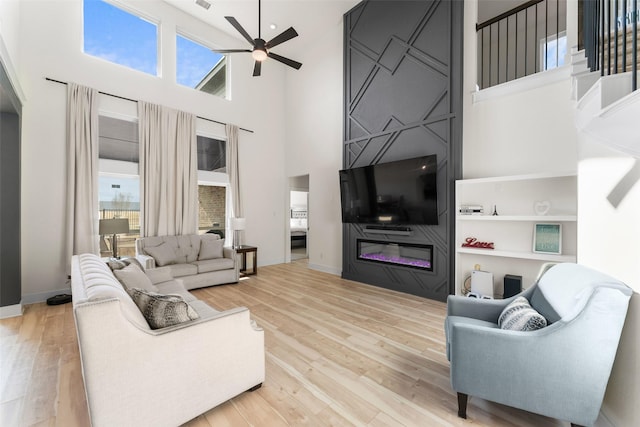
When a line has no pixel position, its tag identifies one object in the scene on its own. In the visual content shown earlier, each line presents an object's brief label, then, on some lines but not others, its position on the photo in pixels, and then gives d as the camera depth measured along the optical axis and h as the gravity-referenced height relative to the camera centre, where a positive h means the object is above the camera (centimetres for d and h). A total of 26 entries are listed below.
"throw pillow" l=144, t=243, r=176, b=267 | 436 -73
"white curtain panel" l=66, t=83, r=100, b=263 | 400 +63
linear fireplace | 411 -72
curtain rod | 395 +199
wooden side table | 539 -95
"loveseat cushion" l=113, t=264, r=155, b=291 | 231 -62
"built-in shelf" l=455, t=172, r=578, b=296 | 317 -10
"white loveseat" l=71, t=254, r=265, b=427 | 130 -87
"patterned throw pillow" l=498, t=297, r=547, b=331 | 157 -67
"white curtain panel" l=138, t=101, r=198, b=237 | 468 +76
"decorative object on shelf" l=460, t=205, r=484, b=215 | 365 +3
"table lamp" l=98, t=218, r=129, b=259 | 390 -26
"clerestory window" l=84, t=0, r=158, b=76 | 437 +313
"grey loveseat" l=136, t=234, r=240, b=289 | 433 -83
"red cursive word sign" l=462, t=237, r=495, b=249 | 363 -45
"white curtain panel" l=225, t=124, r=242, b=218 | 582 +102
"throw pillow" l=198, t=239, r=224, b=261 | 485 -72
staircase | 108 +44
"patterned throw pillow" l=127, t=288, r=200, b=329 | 160 -63
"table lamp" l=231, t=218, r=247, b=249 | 532 -26
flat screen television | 391 +32
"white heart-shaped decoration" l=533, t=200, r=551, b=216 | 327 +7
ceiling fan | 349 +233
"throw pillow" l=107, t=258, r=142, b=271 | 271 -58
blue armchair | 134 -80
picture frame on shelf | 318 -32
